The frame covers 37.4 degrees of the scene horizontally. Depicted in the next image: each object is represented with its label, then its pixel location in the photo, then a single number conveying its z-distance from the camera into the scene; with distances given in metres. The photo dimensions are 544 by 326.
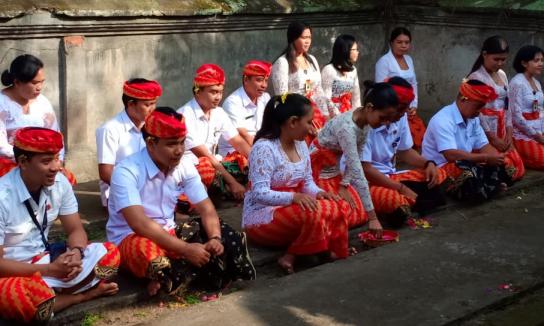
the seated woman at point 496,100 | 7.80
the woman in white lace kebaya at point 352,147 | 5.60
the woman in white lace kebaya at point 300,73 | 7.72
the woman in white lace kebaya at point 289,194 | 5.25
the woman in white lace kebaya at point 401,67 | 8.50
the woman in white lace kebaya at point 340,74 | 8.01
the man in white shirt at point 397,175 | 6.30
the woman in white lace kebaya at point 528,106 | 8.03
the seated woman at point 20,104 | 5.69
